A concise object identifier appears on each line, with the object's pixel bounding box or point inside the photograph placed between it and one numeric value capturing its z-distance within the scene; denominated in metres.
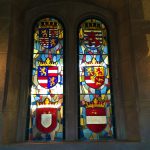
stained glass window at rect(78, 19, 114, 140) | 3.76
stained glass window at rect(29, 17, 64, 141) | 3.73
